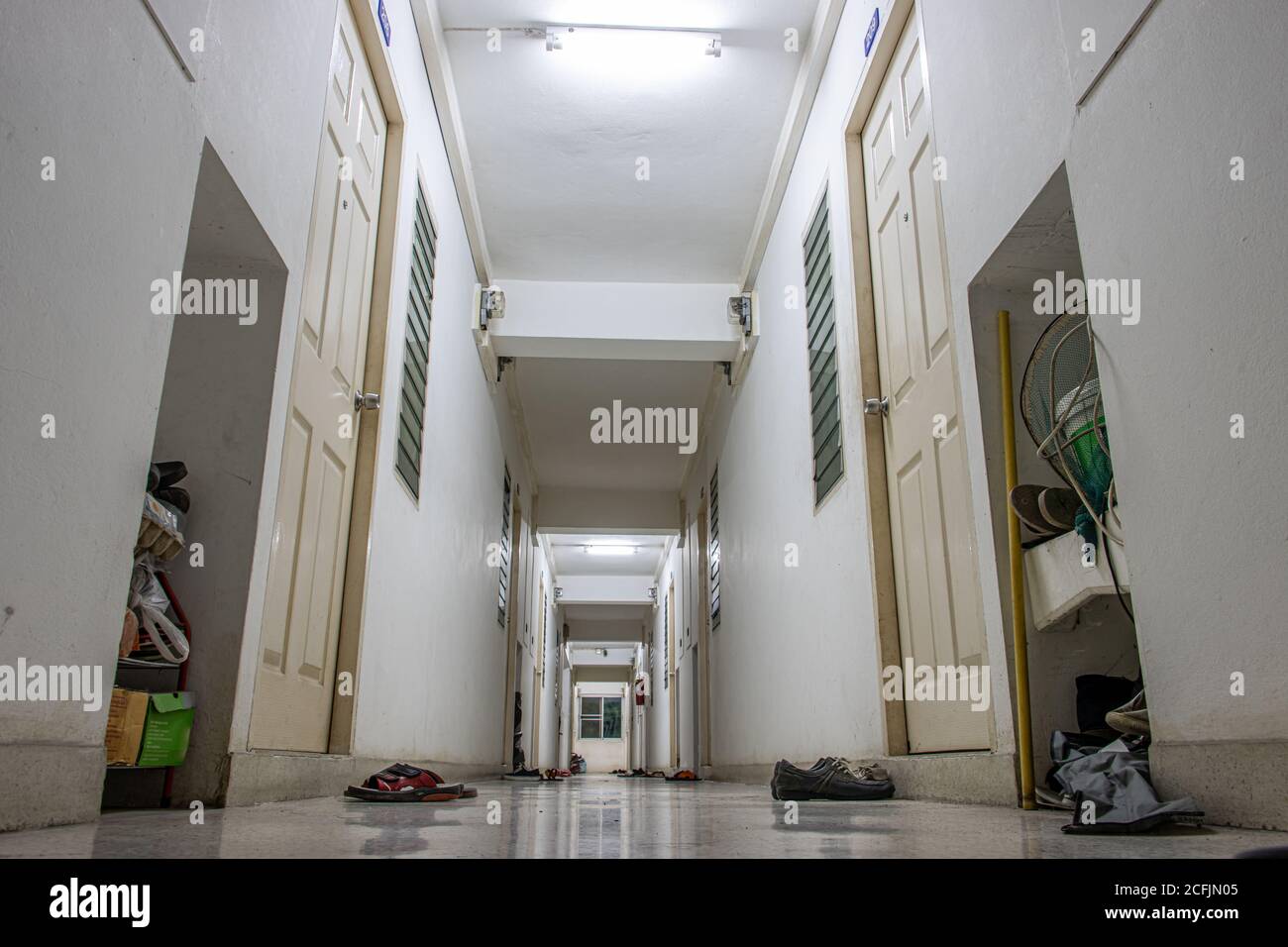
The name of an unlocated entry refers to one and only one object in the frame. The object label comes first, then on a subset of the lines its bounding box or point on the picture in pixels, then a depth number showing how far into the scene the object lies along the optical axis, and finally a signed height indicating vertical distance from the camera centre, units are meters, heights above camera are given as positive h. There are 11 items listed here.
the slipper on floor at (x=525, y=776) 7.72 -0.62
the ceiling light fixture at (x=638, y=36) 4.25 +3.09
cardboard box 1.97 -0.05
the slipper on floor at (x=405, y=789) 2.62 -0.25
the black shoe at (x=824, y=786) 2.95 -0.26
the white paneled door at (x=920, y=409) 2.82 +0.99
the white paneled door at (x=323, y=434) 2.75 +0.89
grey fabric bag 1.44 -0.16
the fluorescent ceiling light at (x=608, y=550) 13.23 +2.22
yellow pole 2.23 +0.24
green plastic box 2.11 -0.06
